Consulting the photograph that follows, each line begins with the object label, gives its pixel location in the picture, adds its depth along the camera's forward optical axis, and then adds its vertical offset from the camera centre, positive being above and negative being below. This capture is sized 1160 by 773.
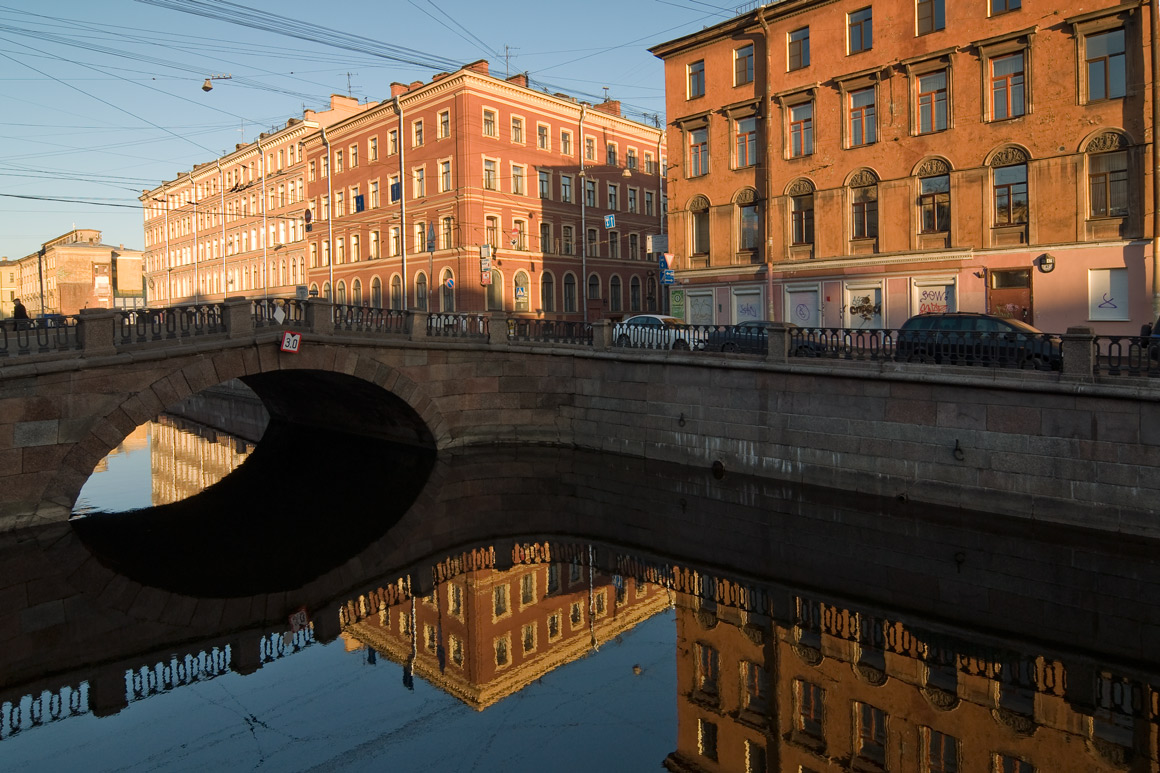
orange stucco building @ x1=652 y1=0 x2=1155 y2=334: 20.86 +5.67
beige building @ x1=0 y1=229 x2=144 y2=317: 65.38 +10.13
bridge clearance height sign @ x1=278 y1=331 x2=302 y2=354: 19.56 +0.52
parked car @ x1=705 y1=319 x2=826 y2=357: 18.75 +0.30
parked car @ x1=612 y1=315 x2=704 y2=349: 22.03 +0.52
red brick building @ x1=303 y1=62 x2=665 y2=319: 42.28 +9.27
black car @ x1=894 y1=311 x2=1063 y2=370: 15.29 +0.06
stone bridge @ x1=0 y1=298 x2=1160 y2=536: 14.26 -1.09
